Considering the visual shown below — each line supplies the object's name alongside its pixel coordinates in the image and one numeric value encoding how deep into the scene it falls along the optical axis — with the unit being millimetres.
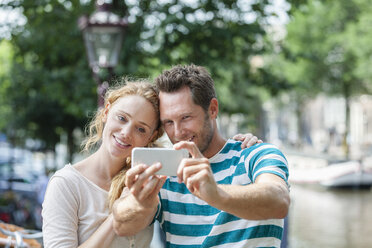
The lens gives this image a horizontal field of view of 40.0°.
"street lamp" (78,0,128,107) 6877
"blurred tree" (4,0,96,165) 9594
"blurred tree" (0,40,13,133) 10676
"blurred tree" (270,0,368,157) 25703
